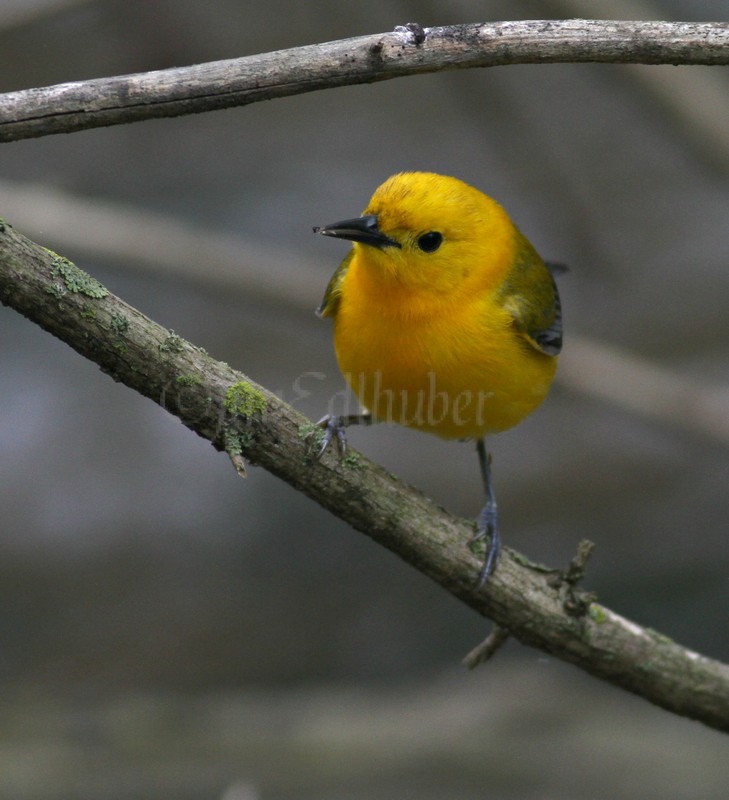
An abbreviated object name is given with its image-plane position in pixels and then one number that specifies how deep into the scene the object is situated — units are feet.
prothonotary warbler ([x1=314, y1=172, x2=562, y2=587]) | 24.72
